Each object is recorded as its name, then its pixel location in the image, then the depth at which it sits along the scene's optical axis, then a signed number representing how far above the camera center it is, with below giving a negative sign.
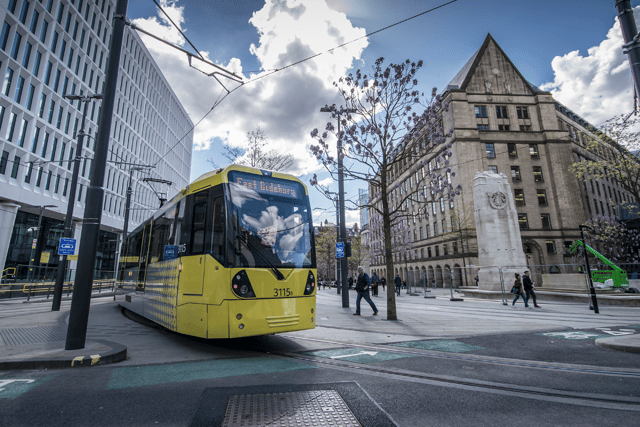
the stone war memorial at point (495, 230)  21.06 +2.91
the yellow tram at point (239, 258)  5.68 +0.41
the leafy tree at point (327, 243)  45.69 +5.01
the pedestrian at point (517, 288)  15.66 -0.53
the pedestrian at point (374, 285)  26.37 -0.48
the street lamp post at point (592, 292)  12.56 -0.63
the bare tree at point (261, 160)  20.88 +7.34
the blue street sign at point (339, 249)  15.51 +1.38
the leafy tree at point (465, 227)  40.62 +6.08
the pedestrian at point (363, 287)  12.02 -0.28
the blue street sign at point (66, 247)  13.56 +1.46
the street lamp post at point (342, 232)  15.19 +2.28
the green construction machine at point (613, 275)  19.72 +0.00
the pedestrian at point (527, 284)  14.90 -0.36
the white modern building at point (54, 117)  25.80 +15.42
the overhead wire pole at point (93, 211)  5.84 +1.29
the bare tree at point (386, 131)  11.48 +5.09
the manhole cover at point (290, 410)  3.01 -1.23
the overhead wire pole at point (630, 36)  5.45 +3.87
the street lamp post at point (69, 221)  12.95 +2.62
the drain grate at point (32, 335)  6.70 -1.09
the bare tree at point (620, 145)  23.20 +8.88
